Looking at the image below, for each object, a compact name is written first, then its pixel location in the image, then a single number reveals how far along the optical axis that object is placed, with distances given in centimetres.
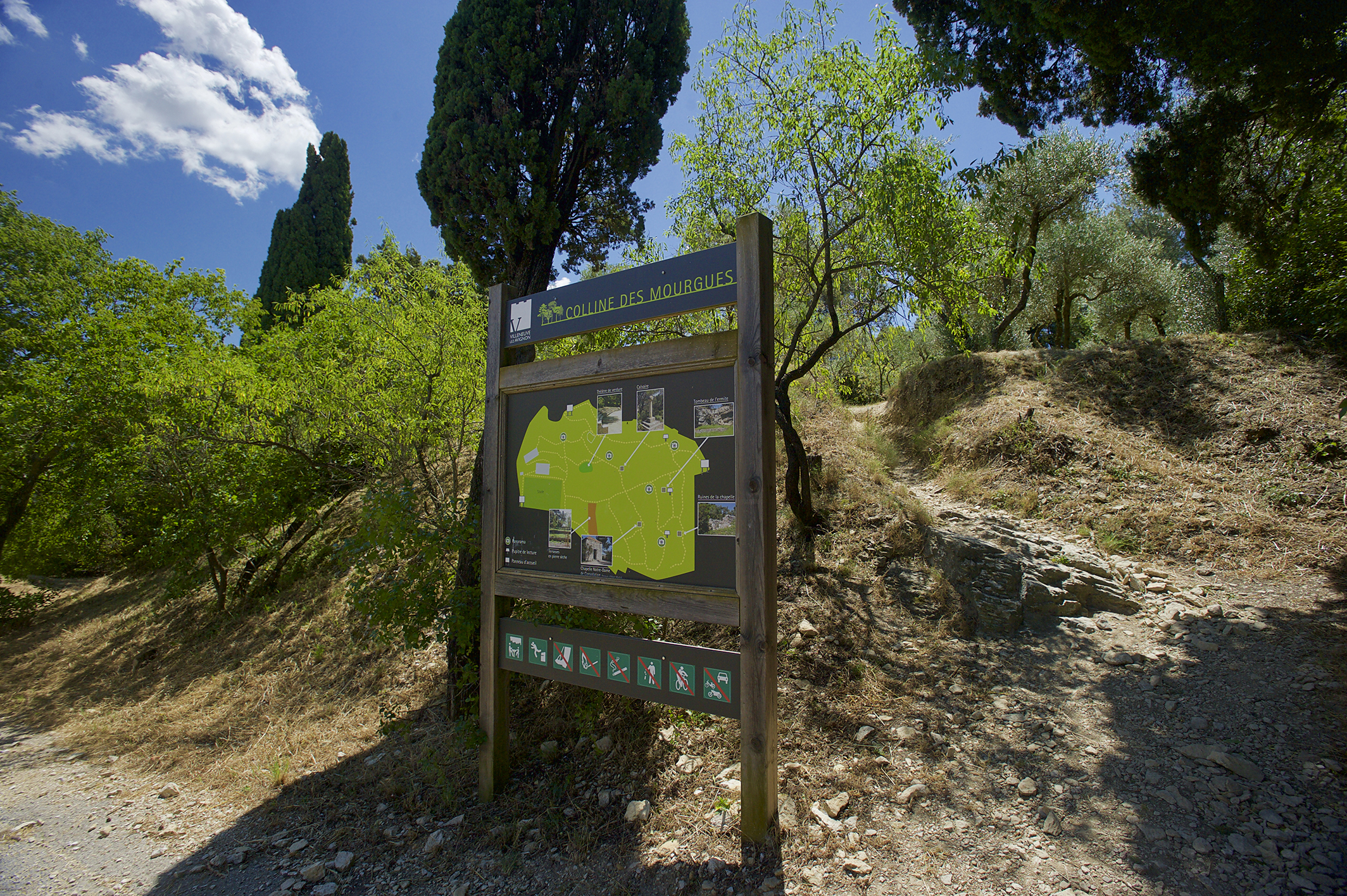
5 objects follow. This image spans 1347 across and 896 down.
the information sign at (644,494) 309
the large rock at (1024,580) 527
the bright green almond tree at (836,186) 649
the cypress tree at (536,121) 646
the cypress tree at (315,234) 1902
